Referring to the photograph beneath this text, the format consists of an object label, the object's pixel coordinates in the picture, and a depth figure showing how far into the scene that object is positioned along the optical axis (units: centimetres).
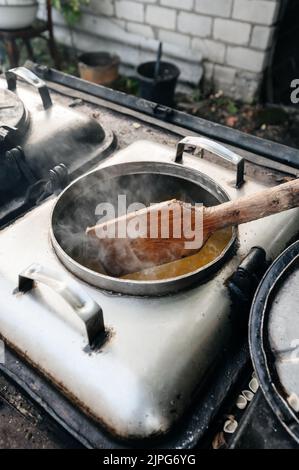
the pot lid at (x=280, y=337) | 65
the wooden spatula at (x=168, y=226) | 84
